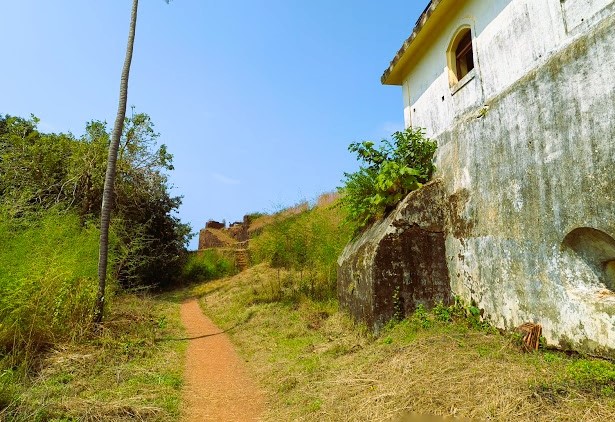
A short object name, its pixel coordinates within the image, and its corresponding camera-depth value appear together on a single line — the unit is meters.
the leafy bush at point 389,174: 6.91
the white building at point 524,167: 3.92
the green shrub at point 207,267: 20.23
